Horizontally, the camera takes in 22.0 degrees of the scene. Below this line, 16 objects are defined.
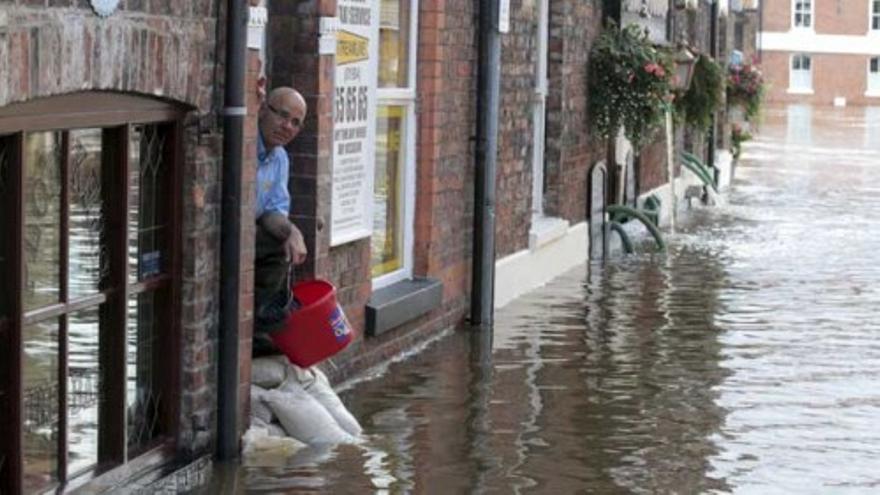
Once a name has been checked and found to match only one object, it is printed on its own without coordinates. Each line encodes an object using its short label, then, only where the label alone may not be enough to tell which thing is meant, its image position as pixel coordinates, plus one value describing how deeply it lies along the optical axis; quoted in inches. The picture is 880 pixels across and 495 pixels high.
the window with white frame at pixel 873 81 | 2923.2
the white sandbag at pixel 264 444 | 374.0
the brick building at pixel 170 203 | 295.6
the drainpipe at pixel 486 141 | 552.4
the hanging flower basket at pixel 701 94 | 929.5
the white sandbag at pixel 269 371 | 390.6
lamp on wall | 860.0
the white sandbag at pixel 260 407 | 386.0
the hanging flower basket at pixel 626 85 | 748.0
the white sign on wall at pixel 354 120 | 448.5
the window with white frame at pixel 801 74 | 2923.2
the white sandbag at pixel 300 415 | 385.7
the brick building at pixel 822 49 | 2913.4
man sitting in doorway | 390.6
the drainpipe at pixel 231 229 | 353.1
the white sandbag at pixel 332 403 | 395.5
